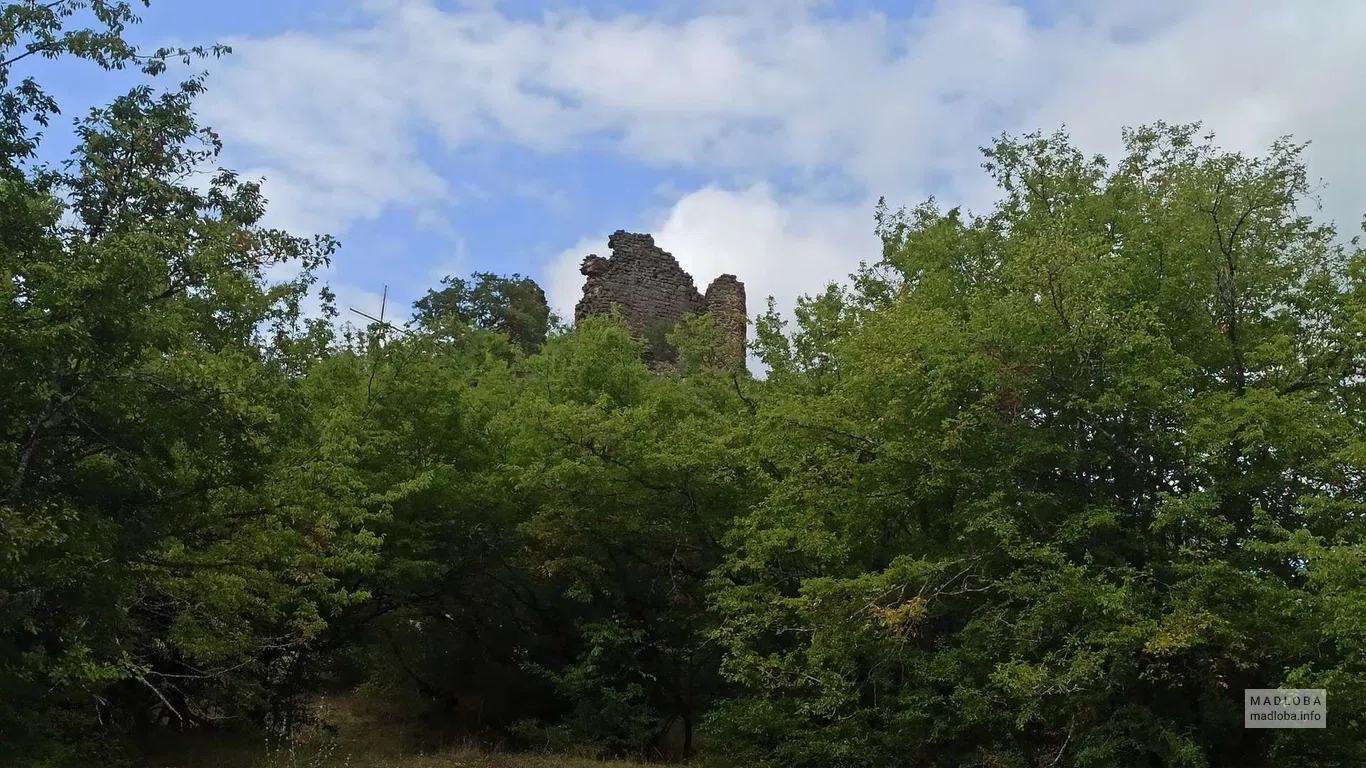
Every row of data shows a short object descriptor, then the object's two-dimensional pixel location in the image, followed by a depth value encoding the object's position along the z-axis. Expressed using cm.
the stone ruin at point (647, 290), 2998
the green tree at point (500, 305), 3678
